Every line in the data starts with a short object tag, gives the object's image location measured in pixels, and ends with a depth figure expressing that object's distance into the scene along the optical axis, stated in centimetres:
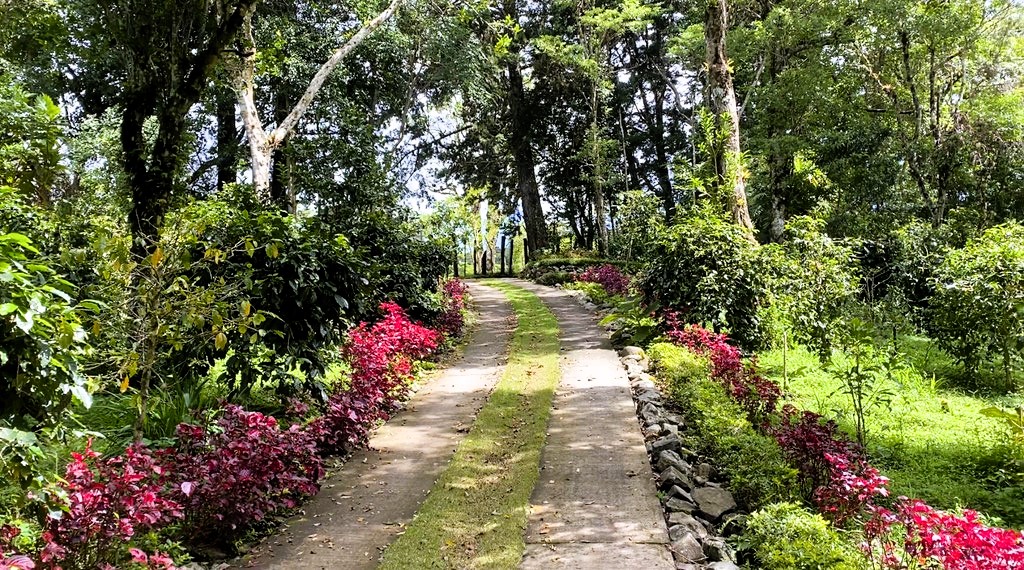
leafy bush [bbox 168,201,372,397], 574
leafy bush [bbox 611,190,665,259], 1997
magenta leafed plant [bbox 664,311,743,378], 692
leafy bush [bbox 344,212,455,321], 1055
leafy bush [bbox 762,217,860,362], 802
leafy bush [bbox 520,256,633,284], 2238
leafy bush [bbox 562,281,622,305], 1509
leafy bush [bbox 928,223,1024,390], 751
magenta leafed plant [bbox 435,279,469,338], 1184
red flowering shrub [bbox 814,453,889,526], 351
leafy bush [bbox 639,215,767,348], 888
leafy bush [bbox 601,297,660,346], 1003
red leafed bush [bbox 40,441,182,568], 300
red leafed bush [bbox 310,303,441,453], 574
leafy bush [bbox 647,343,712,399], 700
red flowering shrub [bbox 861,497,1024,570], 265
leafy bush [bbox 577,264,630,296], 1599
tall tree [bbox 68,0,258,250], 610
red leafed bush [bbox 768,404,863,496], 432
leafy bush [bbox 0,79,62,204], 360
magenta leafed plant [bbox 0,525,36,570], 215
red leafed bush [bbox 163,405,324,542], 391
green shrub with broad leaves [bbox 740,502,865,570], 332
